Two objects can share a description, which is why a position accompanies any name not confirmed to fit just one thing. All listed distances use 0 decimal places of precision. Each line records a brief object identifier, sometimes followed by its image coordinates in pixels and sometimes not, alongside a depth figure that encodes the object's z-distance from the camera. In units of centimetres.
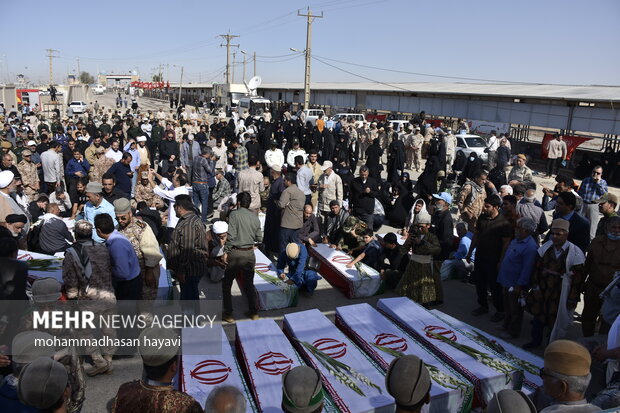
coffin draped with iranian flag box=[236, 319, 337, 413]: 346
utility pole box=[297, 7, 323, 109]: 2911
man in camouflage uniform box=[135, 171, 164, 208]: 748
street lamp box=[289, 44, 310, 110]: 2906
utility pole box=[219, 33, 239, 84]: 5009
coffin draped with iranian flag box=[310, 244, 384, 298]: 646
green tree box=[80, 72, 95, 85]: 15439
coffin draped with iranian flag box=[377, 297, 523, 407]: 381
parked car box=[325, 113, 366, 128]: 2607
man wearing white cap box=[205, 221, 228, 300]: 595
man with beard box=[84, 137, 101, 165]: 1061
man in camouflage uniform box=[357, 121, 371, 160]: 1910
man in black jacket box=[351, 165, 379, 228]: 843
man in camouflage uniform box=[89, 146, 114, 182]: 944
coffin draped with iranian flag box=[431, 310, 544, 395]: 388
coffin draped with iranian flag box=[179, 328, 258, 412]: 357
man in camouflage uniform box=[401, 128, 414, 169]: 1720
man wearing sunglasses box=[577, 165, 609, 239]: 754
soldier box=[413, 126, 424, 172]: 1692
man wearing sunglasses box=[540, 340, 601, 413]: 245
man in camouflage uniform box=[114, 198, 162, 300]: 465
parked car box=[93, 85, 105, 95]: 9112
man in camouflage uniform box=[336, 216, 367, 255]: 743
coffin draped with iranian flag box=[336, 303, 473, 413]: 359
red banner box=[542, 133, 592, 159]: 1752
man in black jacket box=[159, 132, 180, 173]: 1179
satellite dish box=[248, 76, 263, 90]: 3872
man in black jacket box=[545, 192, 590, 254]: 550
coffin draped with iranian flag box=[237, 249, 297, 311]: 601
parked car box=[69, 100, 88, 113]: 3856
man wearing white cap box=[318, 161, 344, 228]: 838
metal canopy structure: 1830
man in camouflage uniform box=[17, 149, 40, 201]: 858
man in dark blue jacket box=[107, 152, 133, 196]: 832
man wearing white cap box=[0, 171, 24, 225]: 599
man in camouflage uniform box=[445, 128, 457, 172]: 1552
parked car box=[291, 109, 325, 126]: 2739
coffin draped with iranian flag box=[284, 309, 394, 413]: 343
